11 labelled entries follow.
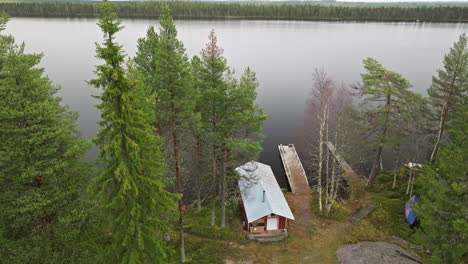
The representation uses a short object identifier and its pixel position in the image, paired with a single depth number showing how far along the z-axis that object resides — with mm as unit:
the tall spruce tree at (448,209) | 14164
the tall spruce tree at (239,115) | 18422
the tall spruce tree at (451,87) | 21250
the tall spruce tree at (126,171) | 9695
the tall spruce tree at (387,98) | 23328
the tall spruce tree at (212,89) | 17812
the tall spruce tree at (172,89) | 15695
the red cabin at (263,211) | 22078
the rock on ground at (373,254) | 18734
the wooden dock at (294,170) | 29517
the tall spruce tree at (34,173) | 12984
